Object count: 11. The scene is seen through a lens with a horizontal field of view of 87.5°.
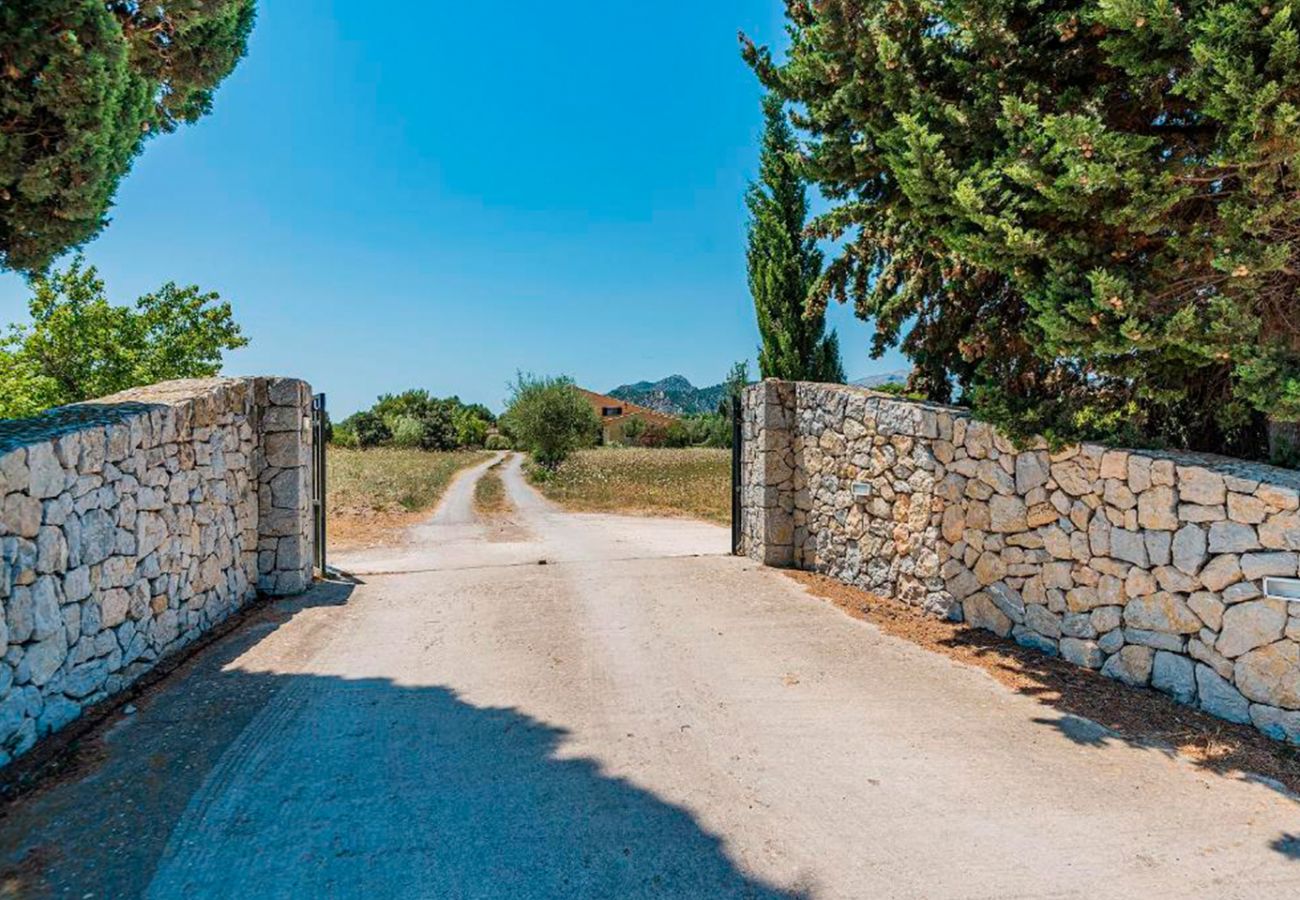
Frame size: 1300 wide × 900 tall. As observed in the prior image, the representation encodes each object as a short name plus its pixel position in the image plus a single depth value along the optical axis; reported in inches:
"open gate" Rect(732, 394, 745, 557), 379.2
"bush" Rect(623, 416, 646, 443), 2258.9
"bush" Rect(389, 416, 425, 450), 1899.6
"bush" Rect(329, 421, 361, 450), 1988.2
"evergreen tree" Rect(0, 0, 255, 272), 162.7
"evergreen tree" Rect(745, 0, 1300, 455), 162.9
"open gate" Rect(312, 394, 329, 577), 331.3
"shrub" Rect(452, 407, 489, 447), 2139.5
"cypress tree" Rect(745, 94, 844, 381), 636.1
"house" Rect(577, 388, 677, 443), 2405.6
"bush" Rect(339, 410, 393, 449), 2044.8
